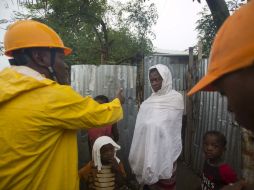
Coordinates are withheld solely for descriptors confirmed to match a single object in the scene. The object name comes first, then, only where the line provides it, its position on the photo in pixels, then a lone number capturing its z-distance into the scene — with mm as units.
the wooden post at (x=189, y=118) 3618
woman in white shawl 2214
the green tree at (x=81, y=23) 5511
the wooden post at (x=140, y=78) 3693
